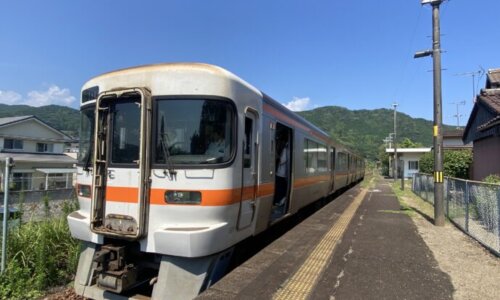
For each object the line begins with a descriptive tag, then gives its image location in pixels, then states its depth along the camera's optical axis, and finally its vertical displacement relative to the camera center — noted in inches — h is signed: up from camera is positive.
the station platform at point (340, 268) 179.2 -58.4
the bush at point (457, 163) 800.9 +14.9
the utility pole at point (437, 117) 397.7 +58.1
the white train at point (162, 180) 175.6 -7.4
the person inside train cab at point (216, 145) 181.8 +9.9
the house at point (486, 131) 524.1 +59.6
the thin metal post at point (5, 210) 208.1 -27.2
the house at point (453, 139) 1691.7 +141.0
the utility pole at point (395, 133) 1312.6 +127.8
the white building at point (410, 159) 2002.7 +54.6
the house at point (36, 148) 1355.8 +57.0
